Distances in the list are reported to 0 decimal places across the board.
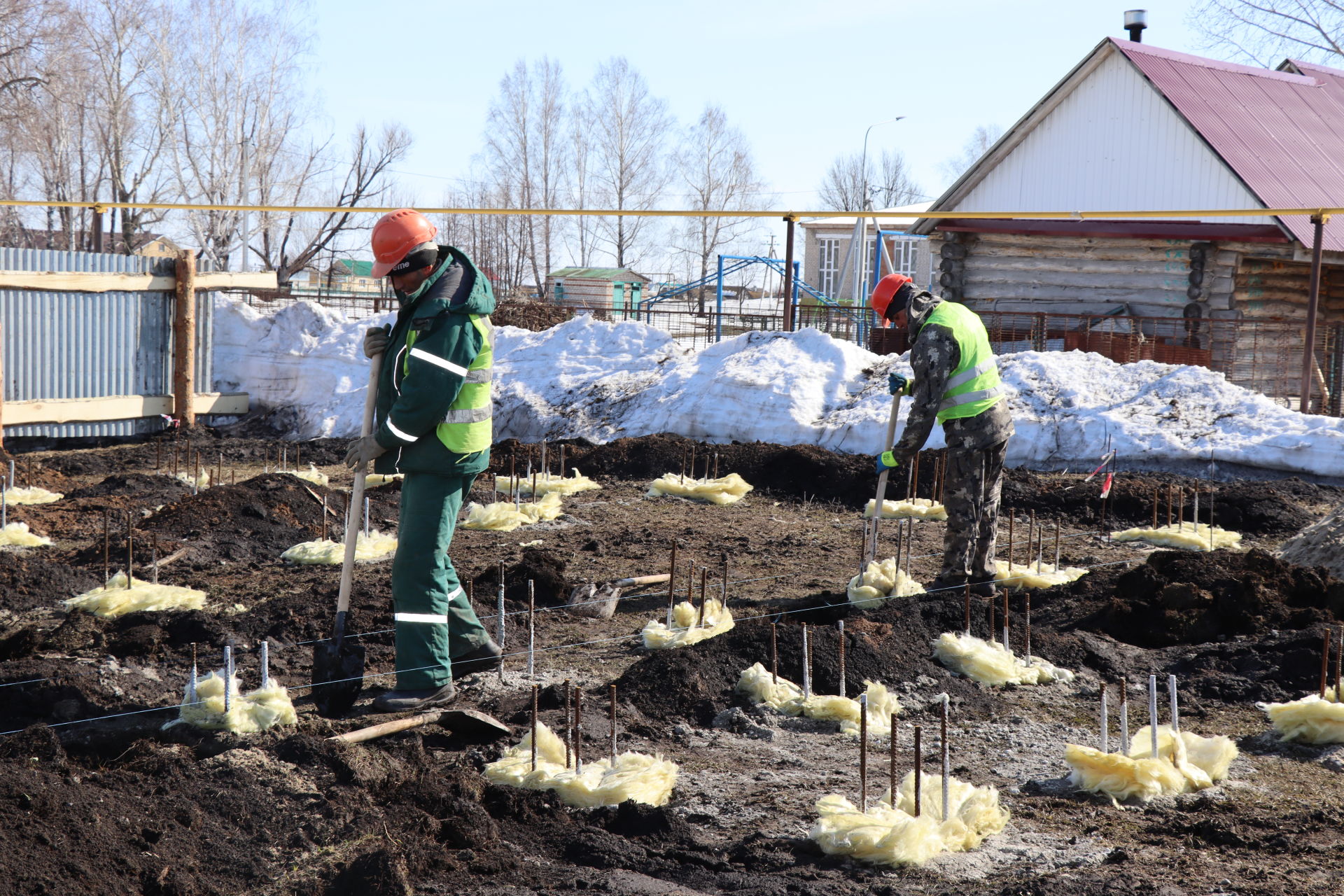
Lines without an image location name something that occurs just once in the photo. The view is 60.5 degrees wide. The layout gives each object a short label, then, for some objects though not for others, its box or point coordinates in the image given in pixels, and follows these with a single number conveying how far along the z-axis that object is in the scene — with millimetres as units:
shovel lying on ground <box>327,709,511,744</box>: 4090
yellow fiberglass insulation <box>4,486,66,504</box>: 8688
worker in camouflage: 5992
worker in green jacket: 4340
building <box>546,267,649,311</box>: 40469
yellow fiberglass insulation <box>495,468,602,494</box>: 9602
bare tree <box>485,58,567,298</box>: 44094
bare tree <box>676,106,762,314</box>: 47219
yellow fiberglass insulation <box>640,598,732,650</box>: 5367
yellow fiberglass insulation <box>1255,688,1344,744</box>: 4266
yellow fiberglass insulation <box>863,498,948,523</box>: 8648
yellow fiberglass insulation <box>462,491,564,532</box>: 8242
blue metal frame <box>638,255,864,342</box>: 26406
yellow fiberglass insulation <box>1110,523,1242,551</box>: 7730
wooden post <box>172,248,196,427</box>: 12758
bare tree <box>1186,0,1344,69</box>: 27156
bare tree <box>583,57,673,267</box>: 44219
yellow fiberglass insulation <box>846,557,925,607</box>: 6012
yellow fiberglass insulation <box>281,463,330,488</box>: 9547
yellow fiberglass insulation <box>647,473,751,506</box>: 9484
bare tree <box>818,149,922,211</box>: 57062
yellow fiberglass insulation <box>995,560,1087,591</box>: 6398
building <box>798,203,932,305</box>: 38250
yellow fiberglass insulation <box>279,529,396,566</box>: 7035
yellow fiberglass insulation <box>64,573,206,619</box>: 5703
